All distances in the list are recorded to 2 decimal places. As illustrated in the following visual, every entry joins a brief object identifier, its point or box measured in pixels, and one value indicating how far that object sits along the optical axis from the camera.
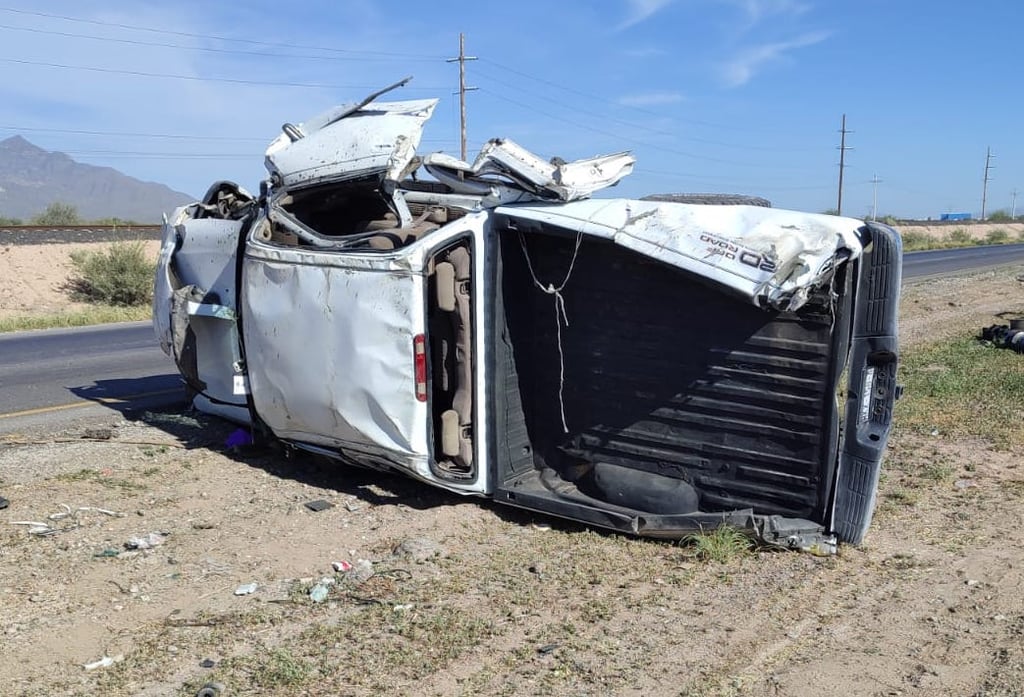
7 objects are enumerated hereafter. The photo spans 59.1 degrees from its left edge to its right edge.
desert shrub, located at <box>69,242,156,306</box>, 24.66
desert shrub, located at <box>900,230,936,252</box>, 48.71
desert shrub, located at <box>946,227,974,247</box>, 53.34
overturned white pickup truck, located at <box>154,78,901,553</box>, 4.43
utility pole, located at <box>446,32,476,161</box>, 38.56
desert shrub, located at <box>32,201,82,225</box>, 47.59
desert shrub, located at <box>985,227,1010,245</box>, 56.59
